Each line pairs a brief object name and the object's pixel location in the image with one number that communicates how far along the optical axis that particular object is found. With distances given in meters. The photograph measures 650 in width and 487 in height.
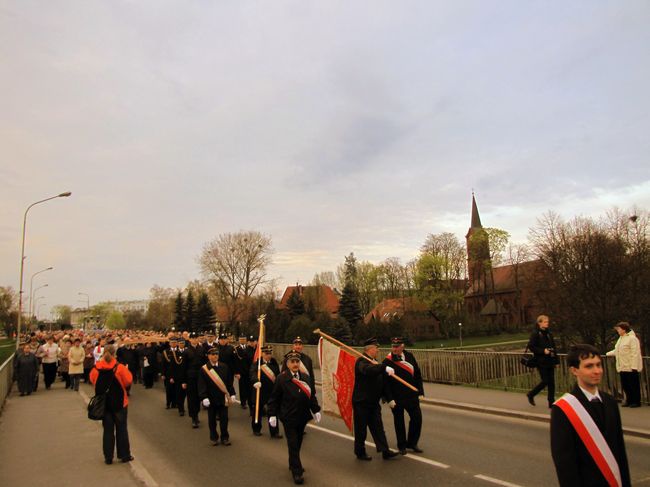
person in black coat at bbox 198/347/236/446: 9.46
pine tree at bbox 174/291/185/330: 82.25
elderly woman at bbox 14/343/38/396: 17.31
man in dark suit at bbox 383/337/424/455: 8.39
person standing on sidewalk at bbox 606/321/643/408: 10.81
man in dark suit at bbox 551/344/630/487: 3.25
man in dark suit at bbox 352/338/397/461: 8.00
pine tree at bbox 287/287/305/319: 64.48
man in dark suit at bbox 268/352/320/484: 7.19
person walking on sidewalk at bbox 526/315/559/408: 11.30
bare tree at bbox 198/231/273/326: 69.31
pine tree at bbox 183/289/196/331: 77.75
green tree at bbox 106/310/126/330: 124.20
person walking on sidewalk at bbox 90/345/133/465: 8.27
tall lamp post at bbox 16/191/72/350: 26.64
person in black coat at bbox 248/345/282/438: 10.89
